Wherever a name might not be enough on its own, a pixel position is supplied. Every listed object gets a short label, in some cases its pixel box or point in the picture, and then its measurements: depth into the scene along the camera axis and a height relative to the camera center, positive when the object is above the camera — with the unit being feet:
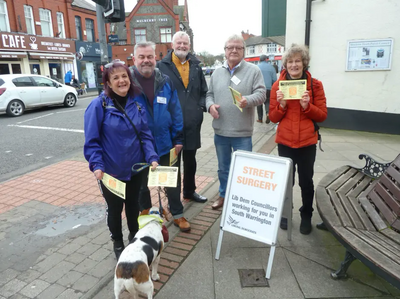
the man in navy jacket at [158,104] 10.02 -0.92
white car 39.24 -1.69
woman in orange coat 9.83 -1.51
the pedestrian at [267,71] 29.32 +0.24
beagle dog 6.89 -4.27
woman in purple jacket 8.25 -1.53
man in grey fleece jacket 11.44 -0.82
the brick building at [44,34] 66.64 +11.13
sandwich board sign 8.84 -3.64
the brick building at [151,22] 128.36 +22.55
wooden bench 6.70 -3.95
